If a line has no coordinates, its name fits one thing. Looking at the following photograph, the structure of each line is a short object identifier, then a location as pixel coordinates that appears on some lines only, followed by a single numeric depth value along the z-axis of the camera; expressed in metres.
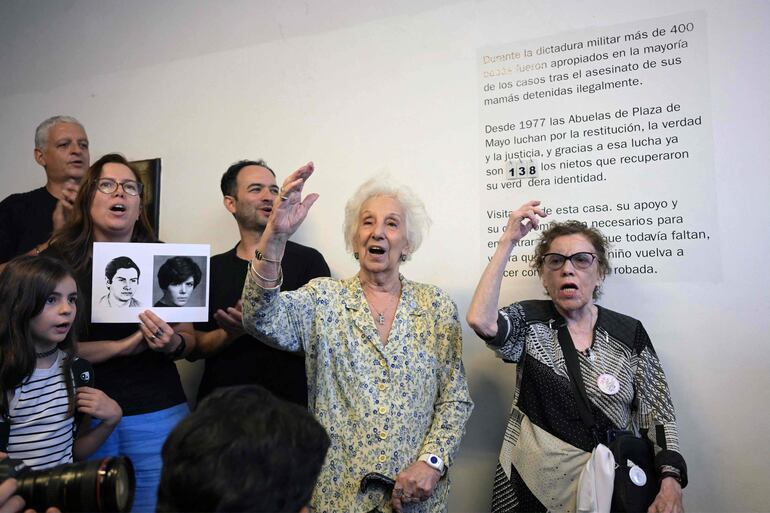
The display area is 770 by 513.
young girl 1.59
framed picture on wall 3.19
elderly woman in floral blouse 1.66
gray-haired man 2.65
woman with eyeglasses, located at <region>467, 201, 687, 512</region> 1.79
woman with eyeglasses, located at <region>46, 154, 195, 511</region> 1.93
